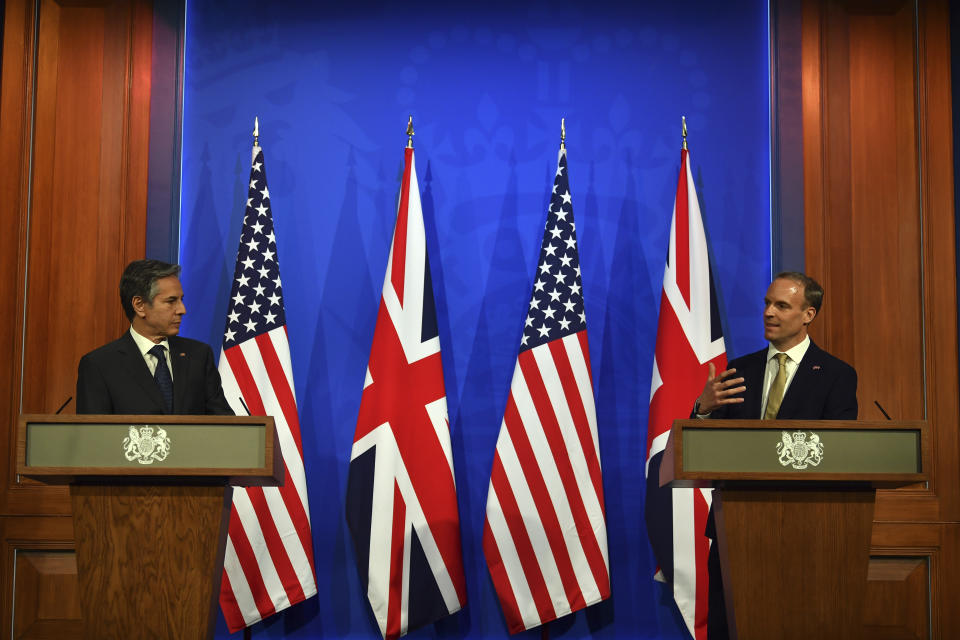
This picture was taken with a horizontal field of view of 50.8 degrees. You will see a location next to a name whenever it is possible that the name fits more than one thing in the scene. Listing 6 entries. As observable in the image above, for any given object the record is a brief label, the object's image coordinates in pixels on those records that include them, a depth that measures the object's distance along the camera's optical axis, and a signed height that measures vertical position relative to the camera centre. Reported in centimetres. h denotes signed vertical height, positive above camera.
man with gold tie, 334 -1
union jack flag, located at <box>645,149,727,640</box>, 431 -2
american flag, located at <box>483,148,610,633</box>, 436 -47
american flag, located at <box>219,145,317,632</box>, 432 -27
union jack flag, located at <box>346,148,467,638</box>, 432 -40
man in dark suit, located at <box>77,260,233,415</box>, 342 +2
